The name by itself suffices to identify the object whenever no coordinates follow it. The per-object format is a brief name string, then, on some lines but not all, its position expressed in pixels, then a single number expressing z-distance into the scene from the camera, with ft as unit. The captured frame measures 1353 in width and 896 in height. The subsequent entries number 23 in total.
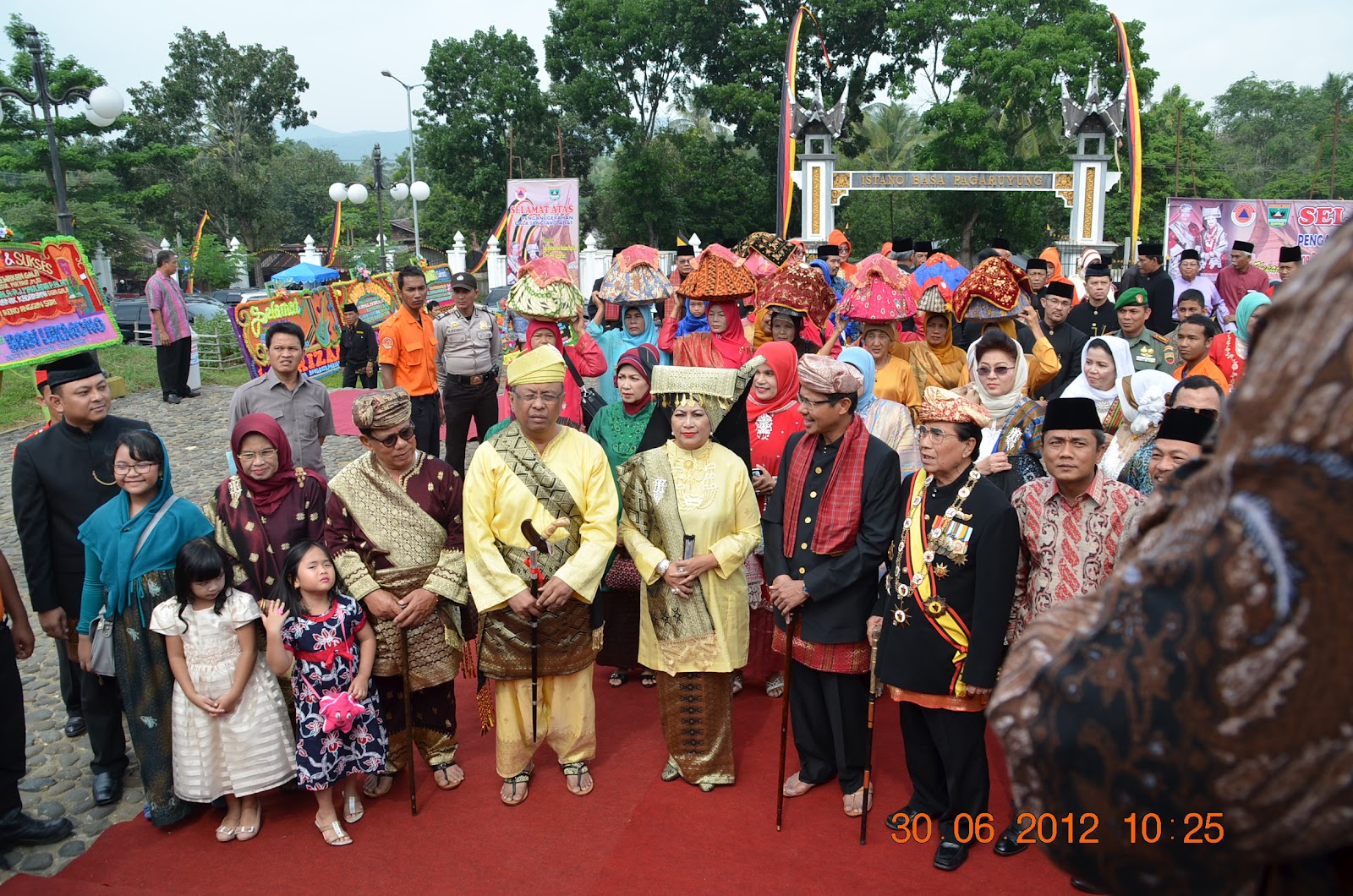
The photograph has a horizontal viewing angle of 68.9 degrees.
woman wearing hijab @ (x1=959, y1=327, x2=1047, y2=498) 15.07
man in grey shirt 18.83
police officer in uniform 26.81
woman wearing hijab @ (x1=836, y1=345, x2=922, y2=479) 17.02
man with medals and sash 11.44
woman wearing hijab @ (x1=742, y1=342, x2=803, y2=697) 17.06
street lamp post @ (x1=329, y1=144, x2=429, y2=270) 71.00
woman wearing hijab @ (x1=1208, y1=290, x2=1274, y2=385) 20.29
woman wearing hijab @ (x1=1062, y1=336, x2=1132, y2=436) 17.71
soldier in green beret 22.53
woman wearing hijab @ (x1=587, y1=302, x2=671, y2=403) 26.27
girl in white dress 12.85
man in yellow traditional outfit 13.61
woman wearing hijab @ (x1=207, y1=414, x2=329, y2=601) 13.29
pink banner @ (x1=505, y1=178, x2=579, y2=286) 57.57
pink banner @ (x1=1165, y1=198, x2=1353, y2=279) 58.44
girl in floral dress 12.99
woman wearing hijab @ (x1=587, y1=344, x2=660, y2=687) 17.80
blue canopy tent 70.28
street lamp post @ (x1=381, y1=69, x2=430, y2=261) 73.89
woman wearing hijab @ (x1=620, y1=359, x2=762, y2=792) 14.10
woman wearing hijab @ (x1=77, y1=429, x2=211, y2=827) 13.04
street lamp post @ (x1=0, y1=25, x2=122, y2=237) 34.60
